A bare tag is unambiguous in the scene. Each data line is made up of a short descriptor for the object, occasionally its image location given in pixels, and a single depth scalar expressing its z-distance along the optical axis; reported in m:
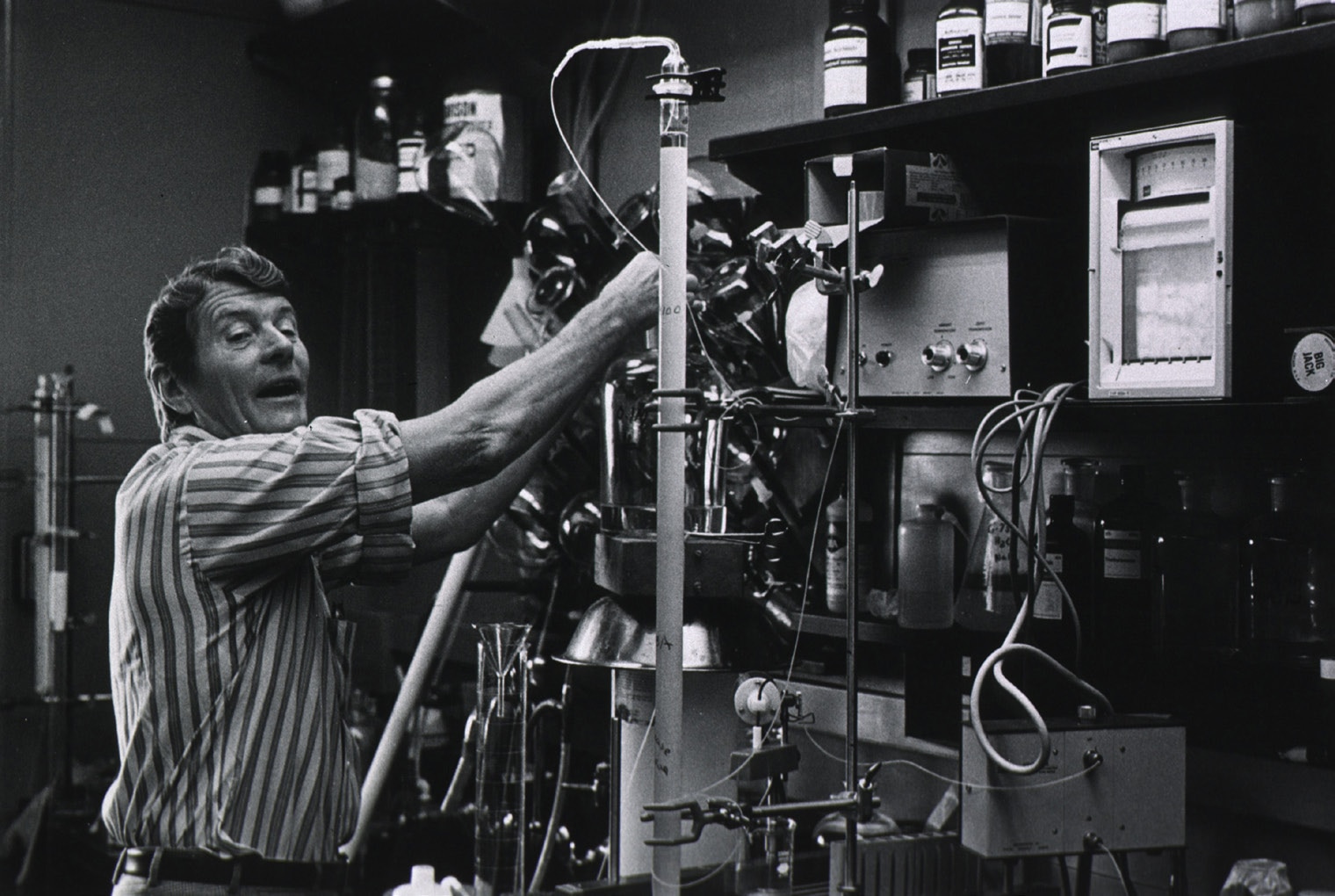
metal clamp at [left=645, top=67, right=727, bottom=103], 1.57
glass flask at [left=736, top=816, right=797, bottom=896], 1.85
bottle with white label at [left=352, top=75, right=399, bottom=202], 3.47
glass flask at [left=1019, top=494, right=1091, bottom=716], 1.89
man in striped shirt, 1.76
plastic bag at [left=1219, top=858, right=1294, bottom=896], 1.69
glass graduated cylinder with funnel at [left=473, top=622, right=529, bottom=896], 2.12
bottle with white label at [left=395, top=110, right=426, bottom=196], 3.36
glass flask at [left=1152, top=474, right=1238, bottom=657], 1.87
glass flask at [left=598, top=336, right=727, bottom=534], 1.95
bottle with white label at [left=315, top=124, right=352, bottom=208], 3.57
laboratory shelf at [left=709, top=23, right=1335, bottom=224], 1.61
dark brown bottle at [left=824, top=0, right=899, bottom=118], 2.09
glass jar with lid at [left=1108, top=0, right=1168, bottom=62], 1.73
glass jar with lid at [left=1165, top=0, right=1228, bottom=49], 1.66
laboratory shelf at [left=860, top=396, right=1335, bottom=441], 1.61
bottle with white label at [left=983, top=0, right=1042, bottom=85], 1.89
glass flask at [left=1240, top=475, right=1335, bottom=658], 1.77
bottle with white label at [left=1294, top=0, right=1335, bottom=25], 1.54
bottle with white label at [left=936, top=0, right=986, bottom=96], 1.92
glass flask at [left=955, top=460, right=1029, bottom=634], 2.01
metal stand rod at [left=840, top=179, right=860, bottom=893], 1.71
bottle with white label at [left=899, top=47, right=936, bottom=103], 2.06
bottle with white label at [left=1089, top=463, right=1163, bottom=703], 1.88
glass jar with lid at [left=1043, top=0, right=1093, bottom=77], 1.78
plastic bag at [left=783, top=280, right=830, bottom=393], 2.18
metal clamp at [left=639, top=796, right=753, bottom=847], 1.57
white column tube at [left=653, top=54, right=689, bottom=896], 1.57
